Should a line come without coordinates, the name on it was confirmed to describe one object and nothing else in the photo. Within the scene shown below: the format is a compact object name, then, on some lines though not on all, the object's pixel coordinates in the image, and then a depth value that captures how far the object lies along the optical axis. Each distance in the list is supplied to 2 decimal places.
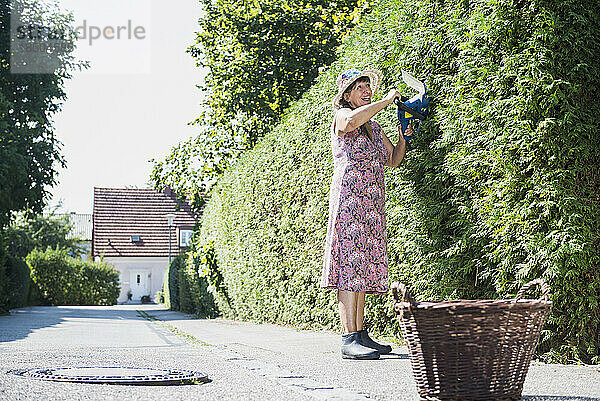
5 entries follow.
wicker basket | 2.88
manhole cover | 3.65
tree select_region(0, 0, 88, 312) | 20.00
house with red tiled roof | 42.56
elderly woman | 4.74
